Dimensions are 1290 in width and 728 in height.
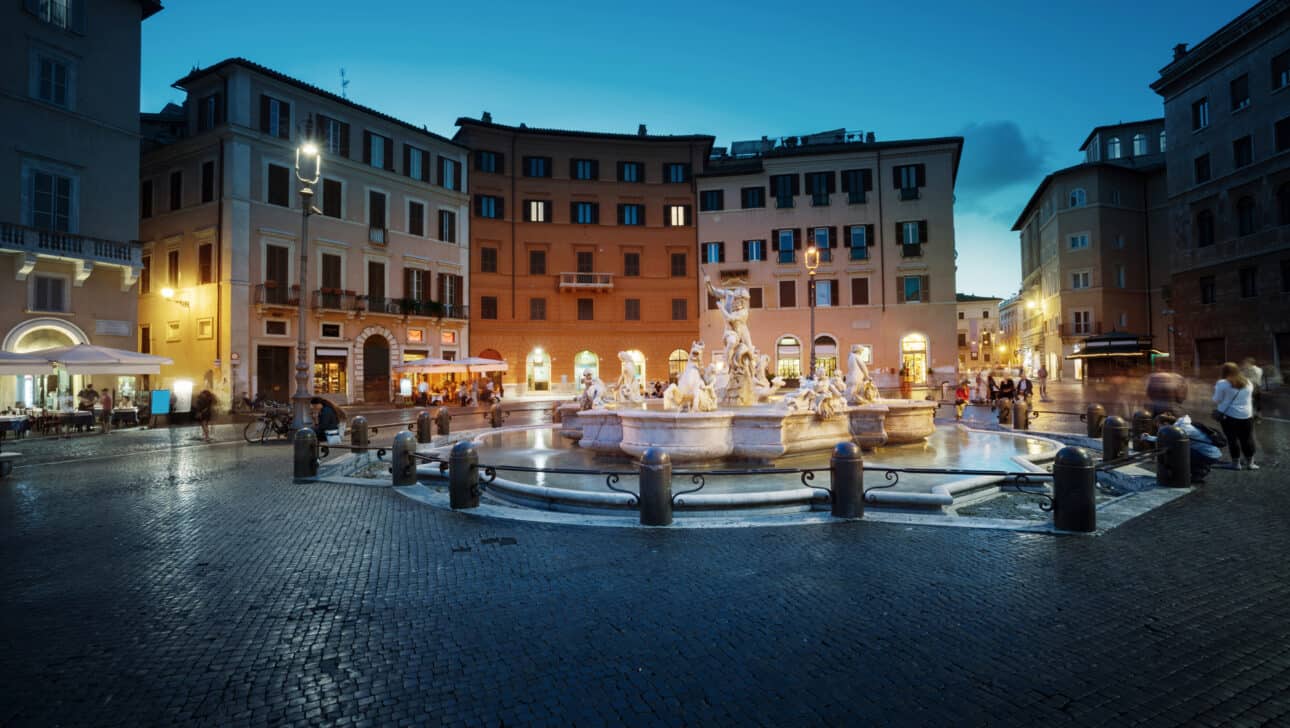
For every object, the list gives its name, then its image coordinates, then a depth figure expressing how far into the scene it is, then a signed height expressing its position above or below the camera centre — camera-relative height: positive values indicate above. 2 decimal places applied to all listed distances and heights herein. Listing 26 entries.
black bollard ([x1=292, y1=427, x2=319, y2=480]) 9.71 -1.08
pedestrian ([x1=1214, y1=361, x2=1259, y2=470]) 8.76 -0.58
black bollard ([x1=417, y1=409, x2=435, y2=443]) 14.52 -1.08
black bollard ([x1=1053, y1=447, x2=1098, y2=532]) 5.91 -1.10
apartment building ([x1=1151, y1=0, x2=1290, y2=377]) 26.22 +8.20
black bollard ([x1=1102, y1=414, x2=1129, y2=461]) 9.52 -0.99
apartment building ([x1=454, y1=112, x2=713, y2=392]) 38.34 +8.10
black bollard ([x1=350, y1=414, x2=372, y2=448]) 11.54 -0.90
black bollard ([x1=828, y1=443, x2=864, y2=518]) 6.58 -1.12
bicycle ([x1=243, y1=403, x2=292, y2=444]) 15.71 -1.02
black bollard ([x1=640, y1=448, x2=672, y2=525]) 6.44 -1.19
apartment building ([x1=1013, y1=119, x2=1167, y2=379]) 44.62 +8.98
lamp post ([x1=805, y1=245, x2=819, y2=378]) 20.33 +3.87
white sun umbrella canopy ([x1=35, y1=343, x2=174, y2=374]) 16.66 +0.69
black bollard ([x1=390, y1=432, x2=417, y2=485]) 9.01 -1.17
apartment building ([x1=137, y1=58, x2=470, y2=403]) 27.28 +6.72
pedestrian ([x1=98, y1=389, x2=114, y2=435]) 18.33 -0.69
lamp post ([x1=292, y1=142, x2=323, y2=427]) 15.12 +0.97
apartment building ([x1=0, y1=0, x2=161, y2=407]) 19.77 +6.92
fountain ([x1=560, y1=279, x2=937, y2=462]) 9.99 -0.64
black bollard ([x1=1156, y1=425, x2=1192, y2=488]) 7.90 -1.09
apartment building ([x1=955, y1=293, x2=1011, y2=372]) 96.75 +6.96
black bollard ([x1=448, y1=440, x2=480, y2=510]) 7.43 -1.16
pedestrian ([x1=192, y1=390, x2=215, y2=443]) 16.66 -0.63
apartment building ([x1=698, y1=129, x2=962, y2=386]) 37.75 +8.02
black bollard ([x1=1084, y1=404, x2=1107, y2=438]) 12.98 -0.95
